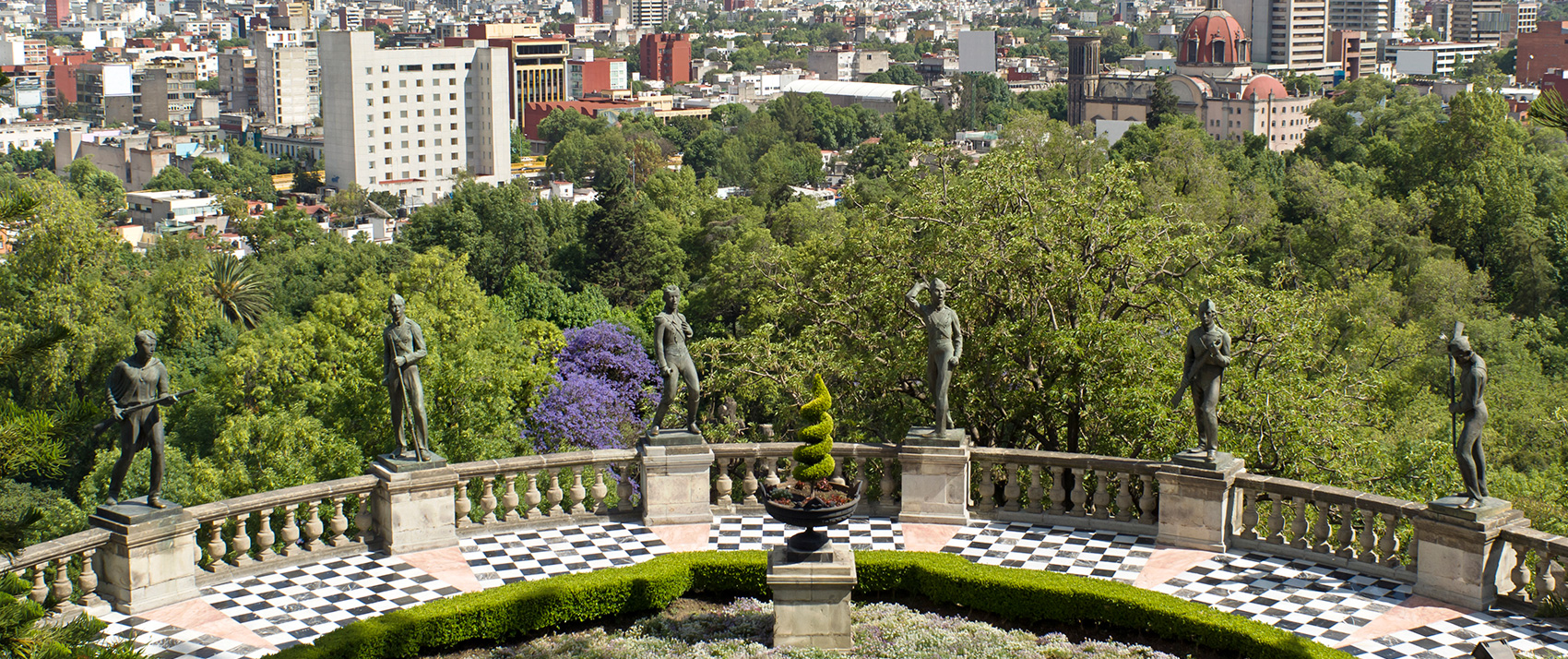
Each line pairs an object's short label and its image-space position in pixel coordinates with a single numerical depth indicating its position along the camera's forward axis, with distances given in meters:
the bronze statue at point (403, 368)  17.44
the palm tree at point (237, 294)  72.50
